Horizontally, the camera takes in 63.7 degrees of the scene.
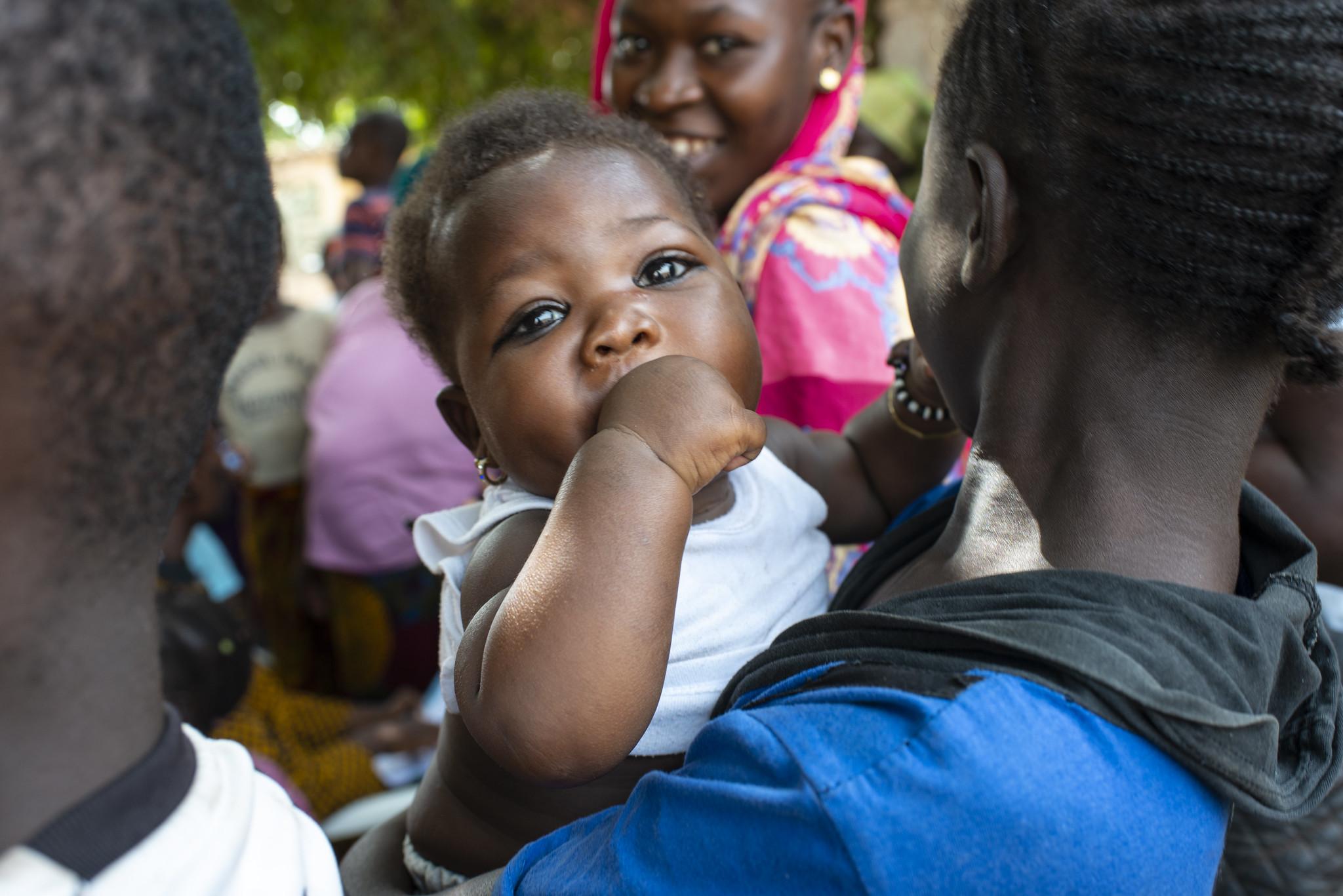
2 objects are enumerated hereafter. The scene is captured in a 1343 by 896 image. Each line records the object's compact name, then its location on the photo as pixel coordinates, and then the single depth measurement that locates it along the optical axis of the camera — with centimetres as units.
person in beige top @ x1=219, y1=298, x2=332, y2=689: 485
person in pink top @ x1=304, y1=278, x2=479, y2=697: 430
